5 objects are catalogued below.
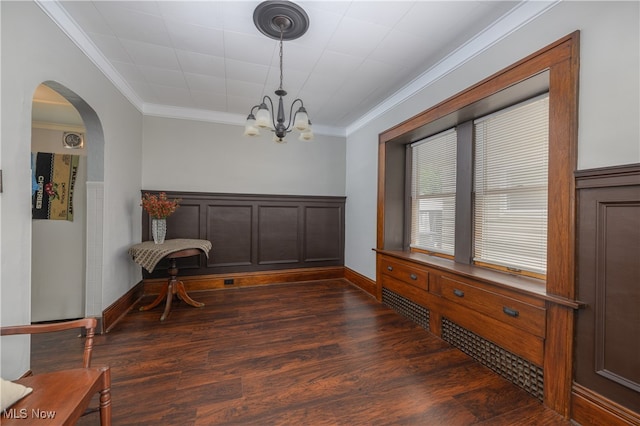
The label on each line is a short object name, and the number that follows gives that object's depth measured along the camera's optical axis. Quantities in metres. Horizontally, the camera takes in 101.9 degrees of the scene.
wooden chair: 1.00
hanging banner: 2.68
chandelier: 1.90
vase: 3.22
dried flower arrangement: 3.16
